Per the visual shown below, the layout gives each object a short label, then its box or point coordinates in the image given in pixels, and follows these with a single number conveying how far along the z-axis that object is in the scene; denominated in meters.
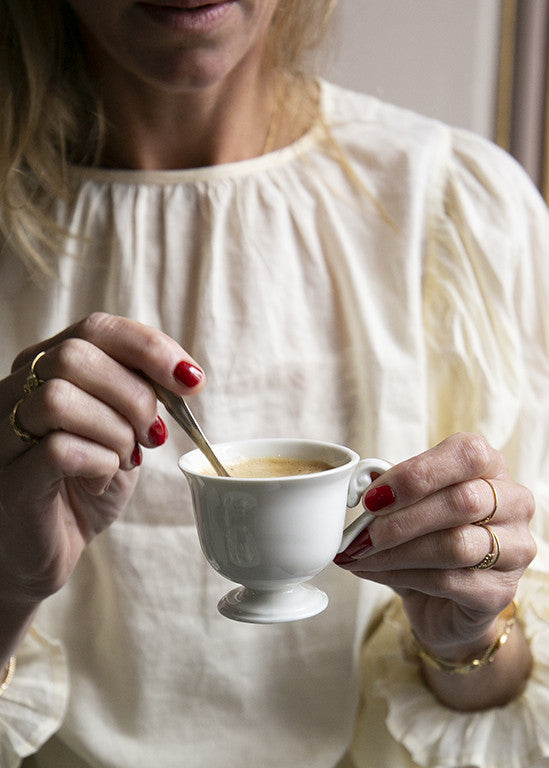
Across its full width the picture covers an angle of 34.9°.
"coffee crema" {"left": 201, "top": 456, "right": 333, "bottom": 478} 0.70
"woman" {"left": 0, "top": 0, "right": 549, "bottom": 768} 1.04
